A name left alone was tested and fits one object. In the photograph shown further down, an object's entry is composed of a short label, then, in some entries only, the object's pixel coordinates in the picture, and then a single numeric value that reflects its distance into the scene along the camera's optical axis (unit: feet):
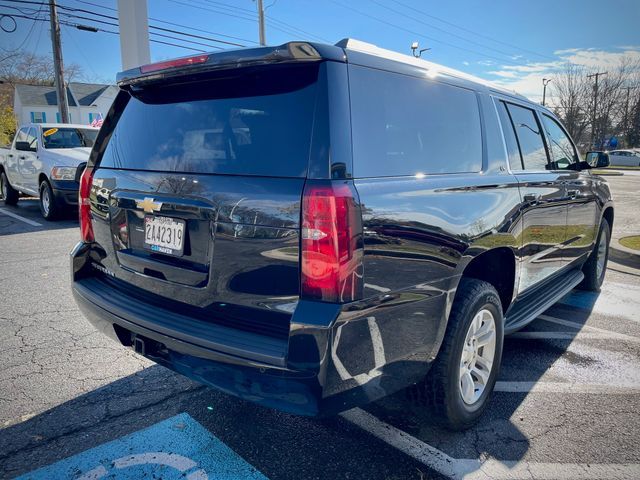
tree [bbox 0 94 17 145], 117.26
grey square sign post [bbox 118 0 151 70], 34.24
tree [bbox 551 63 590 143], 134.77
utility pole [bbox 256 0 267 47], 71.92
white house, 164.96
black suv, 6.05
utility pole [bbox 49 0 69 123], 63.16
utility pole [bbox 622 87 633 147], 148.49
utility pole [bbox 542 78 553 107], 154.20
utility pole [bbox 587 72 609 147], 139.33
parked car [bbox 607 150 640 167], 139.13
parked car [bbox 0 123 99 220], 28.96
